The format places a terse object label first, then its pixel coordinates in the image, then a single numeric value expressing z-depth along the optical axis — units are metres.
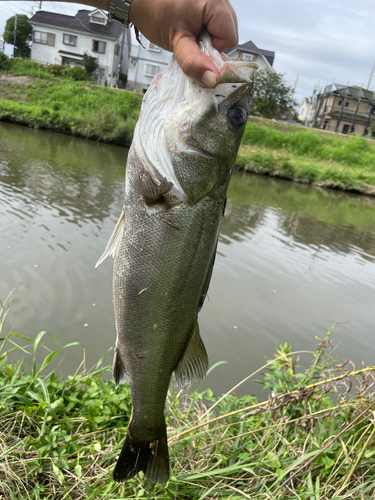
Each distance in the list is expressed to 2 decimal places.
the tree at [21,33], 43.22
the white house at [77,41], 41.72
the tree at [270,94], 41.94
